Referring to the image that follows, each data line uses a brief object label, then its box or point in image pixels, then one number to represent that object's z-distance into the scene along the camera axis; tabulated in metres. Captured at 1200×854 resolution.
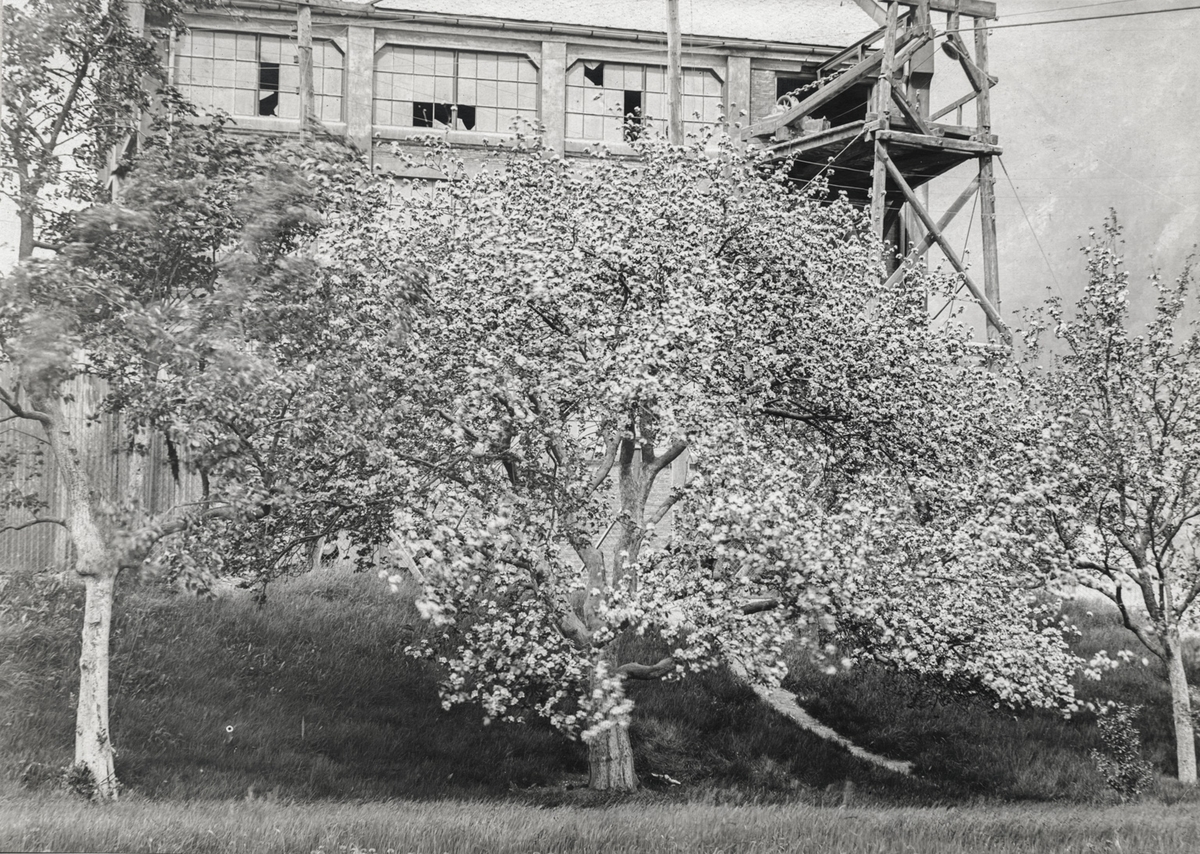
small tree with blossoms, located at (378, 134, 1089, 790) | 12.20
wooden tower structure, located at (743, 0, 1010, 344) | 20.55
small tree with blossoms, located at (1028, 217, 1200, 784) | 16.25
